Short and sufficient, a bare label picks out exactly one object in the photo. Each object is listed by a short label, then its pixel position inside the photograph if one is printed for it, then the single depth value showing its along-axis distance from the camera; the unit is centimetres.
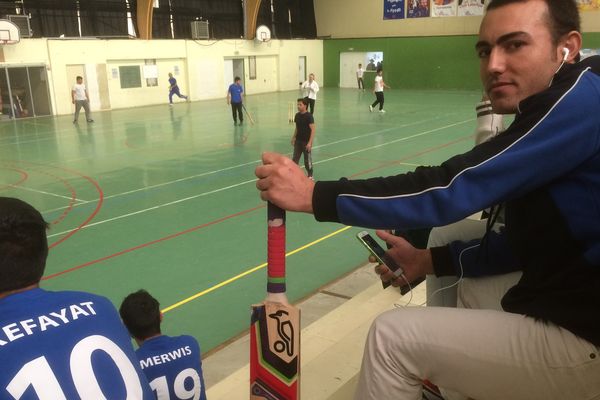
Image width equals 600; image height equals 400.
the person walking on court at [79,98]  2011
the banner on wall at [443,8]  3084
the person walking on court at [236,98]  1858
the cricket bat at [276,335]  183
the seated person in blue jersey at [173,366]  285
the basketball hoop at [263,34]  3072
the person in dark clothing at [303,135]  1107
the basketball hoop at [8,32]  1992
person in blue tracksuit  158
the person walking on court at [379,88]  2097
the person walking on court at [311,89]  1988
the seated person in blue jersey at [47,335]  158
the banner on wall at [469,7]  2955
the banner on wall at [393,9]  3238
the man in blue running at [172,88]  2594
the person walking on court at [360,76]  3341
